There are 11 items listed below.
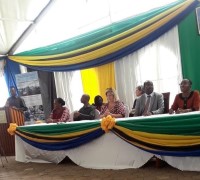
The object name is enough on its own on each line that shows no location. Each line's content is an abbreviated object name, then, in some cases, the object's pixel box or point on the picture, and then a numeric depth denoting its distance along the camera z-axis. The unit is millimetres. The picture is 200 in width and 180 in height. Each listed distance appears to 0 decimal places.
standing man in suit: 6346
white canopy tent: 5398
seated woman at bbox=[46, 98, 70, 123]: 4595
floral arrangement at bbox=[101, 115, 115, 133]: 3473
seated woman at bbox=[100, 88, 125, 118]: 4035
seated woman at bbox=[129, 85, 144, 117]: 4832
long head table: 3016
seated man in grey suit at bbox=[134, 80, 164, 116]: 3875
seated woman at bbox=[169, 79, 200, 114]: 3466
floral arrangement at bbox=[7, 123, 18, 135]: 4625
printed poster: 6457
